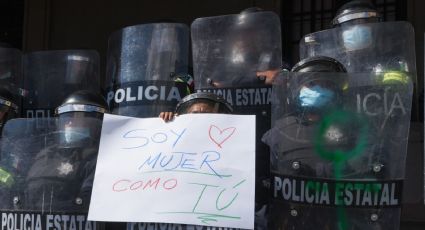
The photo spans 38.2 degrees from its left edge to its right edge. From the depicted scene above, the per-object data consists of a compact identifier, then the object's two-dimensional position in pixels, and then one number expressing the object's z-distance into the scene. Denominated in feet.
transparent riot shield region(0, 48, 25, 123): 10.52
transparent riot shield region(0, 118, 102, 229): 8.25
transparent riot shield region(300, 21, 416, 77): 8.46
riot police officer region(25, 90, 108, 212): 8.28
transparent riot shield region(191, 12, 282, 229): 9.08
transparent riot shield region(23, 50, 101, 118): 10.91
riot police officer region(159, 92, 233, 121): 8.05
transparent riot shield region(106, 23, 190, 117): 9.45
